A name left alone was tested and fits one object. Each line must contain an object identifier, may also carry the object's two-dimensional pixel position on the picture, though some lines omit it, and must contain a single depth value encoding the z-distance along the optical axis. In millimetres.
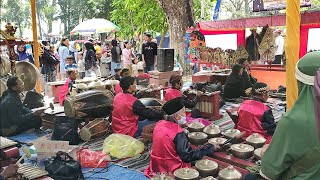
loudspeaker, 9184
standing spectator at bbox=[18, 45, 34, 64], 7589
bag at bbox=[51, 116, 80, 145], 5477
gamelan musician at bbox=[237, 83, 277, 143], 4648
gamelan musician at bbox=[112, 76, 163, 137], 5275
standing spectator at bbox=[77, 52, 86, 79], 11005
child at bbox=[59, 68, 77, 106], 7371
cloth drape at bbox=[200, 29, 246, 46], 9788
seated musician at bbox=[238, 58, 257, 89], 7523
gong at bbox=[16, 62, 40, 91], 4258
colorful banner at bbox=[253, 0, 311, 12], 9094
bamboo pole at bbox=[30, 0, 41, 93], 5823
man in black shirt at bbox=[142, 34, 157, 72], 10359
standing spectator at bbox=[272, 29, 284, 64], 9912
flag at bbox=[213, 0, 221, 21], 11628
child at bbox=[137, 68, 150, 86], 9219
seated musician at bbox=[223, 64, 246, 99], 7352
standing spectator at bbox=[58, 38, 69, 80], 10367
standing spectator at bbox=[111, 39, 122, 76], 11734
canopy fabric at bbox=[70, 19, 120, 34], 15719
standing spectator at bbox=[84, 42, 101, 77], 10688
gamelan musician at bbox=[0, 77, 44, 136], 5421
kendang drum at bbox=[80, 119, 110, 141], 5648
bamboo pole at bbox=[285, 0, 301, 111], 3691
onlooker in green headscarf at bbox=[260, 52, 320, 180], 1822
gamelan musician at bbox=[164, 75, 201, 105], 5926
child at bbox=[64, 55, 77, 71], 9031
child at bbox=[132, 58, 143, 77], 10667
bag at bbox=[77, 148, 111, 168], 4664
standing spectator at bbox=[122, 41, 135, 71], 11469
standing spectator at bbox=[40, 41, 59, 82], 8836
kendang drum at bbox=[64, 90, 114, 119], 5629
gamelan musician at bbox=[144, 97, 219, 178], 3695
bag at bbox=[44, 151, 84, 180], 3881
